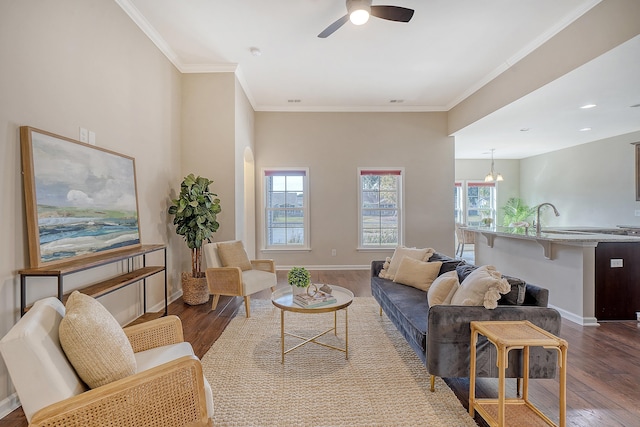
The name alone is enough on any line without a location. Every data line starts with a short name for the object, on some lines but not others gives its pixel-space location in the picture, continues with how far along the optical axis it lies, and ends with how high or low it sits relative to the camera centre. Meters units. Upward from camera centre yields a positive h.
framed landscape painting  1.97 +0.07
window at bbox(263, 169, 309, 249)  6.04 -0.10
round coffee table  2.35 -0.83
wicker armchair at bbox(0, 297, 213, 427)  1.11 -0.75
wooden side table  1.57 -0.93
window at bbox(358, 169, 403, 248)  6.14 -0.12
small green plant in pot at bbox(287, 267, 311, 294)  2.61 -0.65
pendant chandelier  7.54 +0.67
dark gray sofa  1.86 -0.88
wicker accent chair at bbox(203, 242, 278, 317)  3.41 -0.88
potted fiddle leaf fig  3.65 -0.20
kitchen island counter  3.22 -0.81
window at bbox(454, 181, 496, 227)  9.03 +0.05
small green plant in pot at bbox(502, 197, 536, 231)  8.48 -0.23
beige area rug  1.80 -1.28
